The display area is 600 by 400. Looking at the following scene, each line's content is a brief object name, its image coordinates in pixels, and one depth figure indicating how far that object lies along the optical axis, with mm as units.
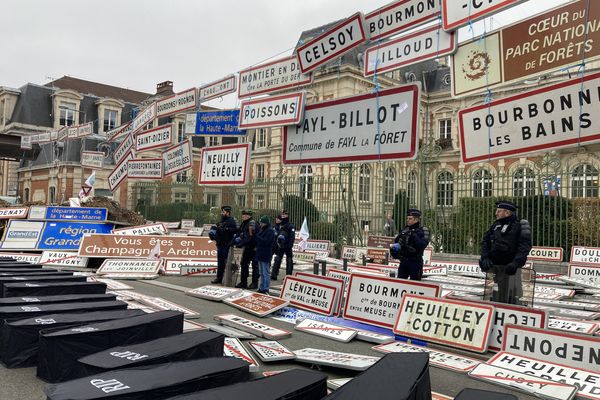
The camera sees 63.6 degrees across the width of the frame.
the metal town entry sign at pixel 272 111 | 7605
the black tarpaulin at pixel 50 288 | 6938
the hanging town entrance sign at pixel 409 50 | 5840
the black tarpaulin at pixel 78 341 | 4742
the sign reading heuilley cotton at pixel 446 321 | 6684
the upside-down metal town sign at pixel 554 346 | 5715
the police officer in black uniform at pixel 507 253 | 7281
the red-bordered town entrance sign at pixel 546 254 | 14258
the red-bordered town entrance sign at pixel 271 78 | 7632
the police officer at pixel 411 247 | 9281
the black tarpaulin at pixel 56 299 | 6247
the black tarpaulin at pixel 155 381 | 3379
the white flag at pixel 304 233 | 17250
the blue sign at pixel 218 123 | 9977
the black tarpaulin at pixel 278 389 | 3371
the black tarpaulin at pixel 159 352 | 4188
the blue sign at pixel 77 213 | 16891
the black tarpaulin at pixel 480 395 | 3375
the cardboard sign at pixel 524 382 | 4992
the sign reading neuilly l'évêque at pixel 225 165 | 8594
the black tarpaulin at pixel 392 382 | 3277
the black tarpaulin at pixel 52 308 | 5621
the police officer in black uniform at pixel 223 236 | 12305
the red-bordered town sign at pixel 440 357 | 6055
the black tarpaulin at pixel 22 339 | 5203
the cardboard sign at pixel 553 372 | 5129
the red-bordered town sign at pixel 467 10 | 5199
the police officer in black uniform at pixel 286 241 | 13547
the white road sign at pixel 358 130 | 6273
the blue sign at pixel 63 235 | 15945
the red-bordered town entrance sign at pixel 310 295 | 8930
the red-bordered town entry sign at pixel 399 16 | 6004
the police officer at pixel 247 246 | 11664
